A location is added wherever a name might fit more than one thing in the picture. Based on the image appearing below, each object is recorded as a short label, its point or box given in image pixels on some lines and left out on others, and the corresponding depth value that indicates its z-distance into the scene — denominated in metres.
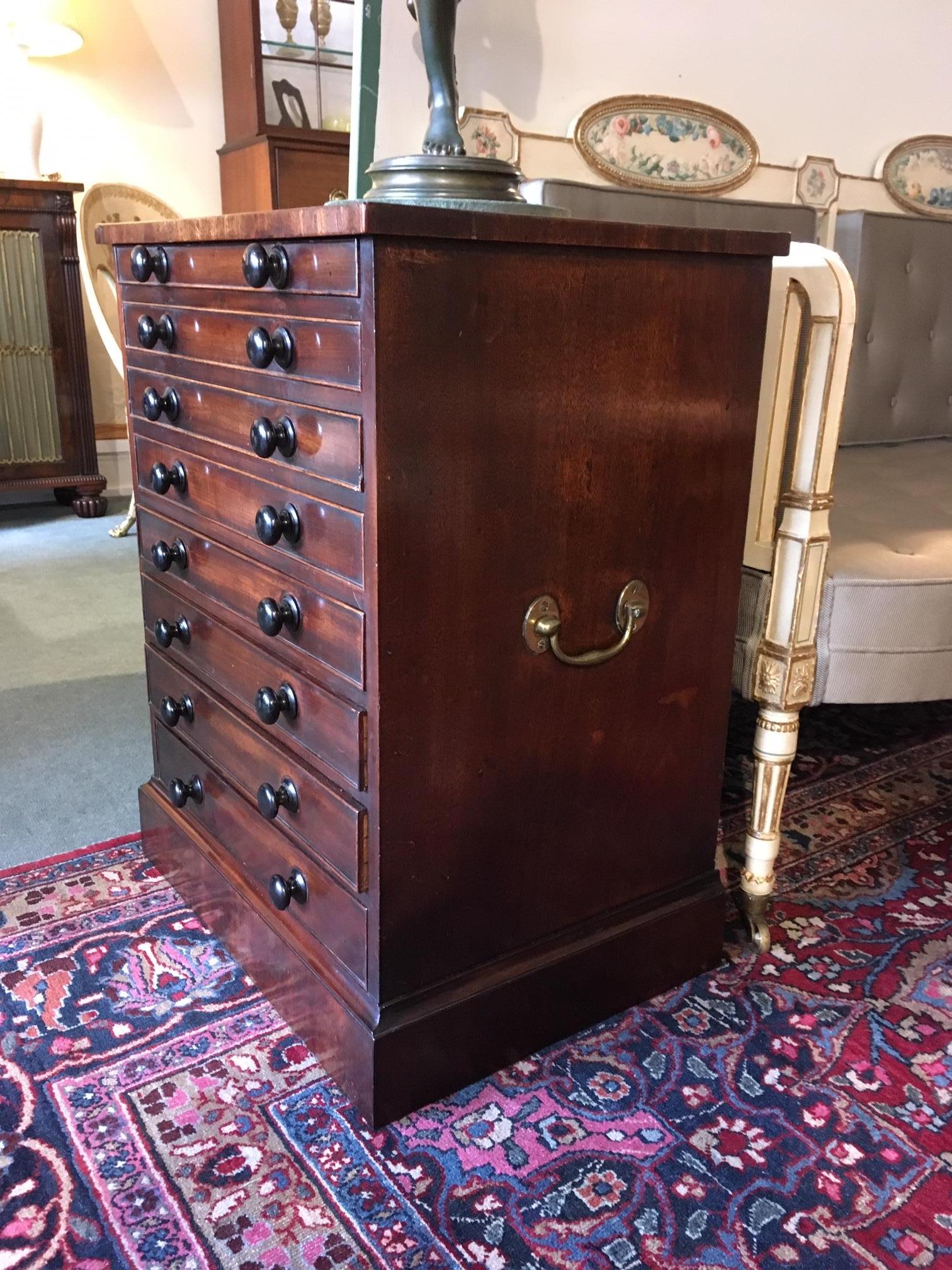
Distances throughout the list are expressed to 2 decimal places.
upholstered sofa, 1.26
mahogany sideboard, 3.27
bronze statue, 1.12
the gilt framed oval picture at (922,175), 2.47
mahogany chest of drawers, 0.87
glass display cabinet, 3.34
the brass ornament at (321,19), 3.46
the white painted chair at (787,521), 1.11
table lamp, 3.21
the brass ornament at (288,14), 3.42
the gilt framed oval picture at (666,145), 2.03
